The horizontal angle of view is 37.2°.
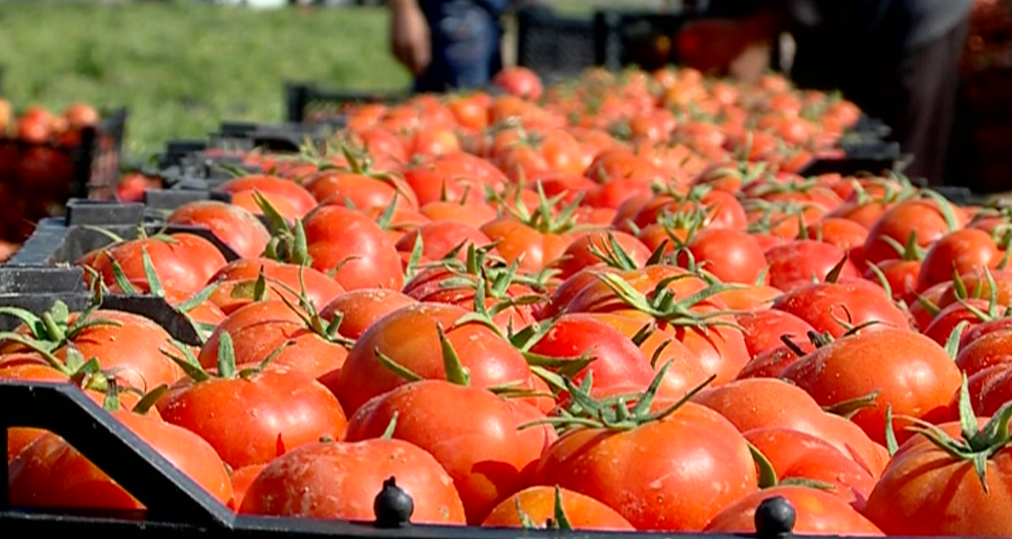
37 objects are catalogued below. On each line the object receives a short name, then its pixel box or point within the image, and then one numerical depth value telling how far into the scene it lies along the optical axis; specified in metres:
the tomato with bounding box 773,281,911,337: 2.07
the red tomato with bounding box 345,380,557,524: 1.42
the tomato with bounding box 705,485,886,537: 1.28
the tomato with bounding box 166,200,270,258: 2.47
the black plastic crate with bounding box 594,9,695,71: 8.15
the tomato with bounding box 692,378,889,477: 1.59
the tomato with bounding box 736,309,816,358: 2.00
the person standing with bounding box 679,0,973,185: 6.91
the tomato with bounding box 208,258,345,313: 2.04
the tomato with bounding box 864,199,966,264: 2.80
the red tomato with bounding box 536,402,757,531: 1.34
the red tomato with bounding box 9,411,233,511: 1.29
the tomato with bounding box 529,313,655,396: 1.68
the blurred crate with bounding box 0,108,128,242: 6.13
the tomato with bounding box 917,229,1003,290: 2.54
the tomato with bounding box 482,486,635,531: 1.29
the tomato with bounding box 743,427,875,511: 1.43
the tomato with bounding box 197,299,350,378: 1.72
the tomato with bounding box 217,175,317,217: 2.84
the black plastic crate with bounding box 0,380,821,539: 1.19
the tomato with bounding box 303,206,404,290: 2.26
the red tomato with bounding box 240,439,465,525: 1.27
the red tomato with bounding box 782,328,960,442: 1.71
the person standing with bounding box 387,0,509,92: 8.38
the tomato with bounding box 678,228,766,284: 2.42
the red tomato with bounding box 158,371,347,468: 1.48
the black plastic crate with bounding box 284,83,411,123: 7.45
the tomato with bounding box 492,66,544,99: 6.48
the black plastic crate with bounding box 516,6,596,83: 8.77
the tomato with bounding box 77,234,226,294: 2.16
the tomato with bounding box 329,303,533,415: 1.60
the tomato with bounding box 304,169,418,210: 2.93
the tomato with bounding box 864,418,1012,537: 1.31
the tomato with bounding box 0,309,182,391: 1.65
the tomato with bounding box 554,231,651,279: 2.39
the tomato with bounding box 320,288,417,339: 1.85
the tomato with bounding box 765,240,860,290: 2.53
